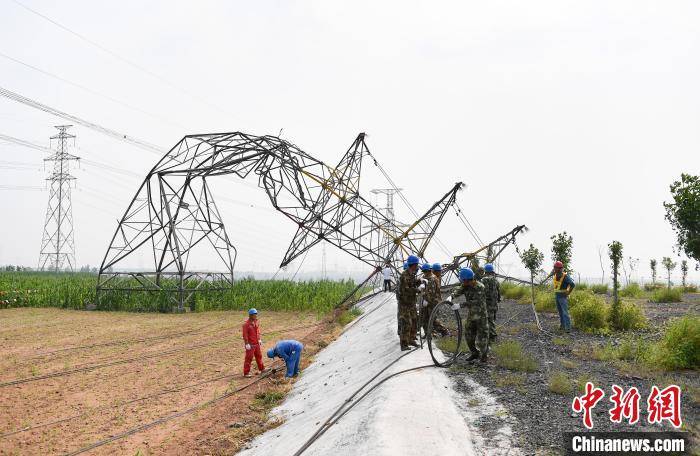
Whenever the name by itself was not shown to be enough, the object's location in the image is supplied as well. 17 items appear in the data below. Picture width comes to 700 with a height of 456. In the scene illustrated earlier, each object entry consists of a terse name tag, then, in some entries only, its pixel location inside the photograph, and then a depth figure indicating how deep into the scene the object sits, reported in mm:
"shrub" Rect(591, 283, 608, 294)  26344
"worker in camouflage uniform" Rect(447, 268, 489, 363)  7840
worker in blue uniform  10562
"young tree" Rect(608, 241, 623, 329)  12280
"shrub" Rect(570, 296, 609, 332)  12117
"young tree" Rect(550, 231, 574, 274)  25000
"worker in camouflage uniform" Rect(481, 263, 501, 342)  10836
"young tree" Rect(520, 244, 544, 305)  27450
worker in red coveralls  10836
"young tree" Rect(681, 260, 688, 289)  36594
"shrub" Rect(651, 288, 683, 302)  20369
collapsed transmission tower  20922
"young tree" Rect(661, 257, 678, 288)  37488
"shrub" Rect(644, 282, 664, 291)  28959
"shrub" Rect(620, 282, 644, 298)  24250
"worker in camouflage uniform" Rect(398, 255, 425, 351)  8914
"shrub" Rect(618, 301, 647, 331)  12172
